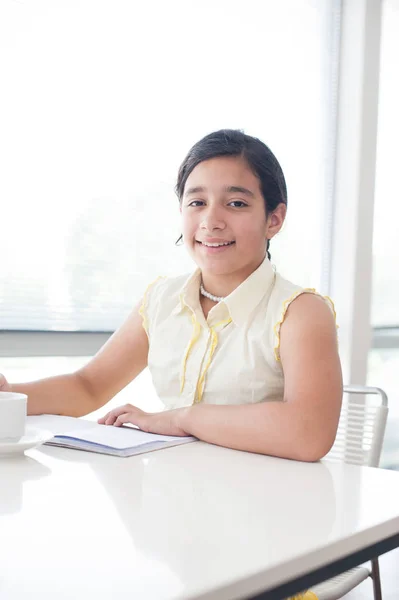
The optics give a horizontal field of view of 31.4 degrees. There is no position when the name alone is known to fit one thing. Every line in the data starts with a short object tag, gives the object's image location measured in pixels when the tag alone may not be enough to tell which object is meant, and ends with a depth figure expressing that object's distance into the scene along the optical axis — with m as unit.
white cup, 1.12
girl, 1.32
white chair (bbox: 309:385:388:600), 1.80
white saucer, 1.08
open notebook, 1.16
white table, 0.61
